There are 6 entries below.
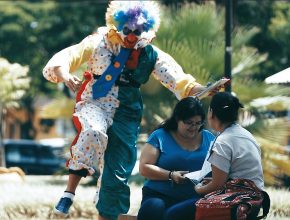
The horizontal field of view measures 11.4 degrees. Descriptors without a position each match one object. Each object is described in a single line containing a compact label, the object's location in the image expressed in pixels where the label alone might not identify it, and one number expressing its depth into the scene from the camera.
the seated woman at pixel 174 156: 9.43
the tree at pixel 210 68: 20.16
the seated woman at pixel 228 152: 8.72
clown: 10.12
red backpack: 8.54
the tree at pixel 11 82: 35.94
